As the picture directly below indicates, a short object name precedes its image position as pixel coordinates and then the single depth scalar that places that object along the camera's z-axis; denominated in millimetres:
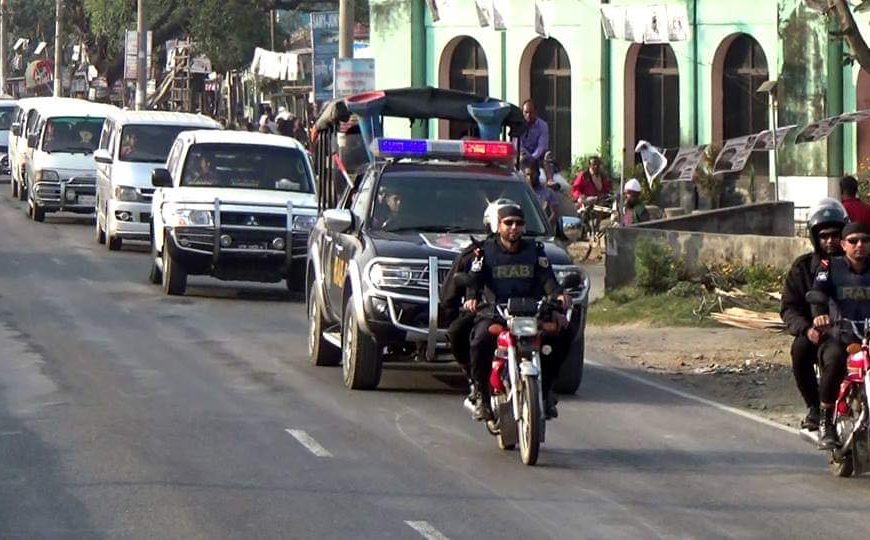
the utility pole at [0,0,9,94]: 88812
